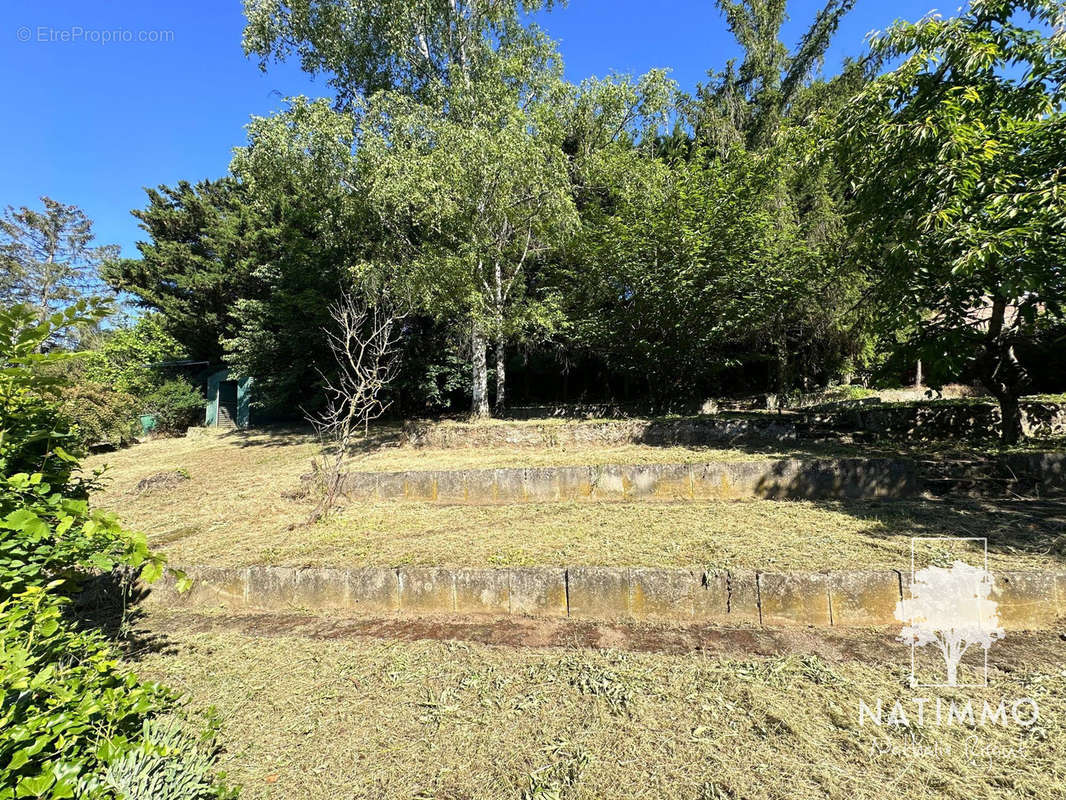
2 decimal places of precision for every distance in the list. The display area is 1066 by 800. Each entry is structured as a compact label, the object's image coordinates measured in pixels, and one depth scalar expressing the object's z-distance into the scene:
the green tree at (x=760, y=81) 14.29
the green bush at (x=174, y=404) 17.00
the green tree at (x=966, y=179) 4.40
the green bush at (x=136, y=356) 16.73
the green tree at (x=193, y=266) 17.19
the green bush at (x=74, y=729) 1.10
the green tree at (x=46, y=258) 24.83
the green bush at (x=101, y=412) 11.94
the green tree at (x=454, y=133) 8.76
